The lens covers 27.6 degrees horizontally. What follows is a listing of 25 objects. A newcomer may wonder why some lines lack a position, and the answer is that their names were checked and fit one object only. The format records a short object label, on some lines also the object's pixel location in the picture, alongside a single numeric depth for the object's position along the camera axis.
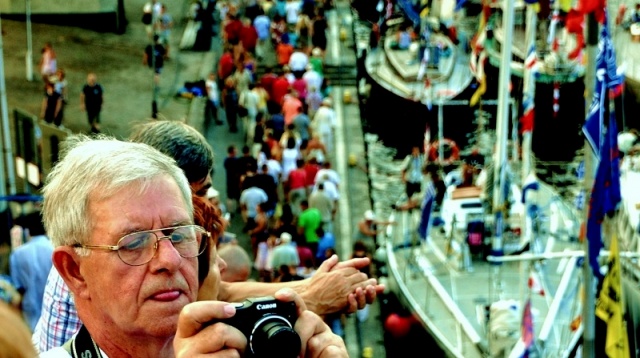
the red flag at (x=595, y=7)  13.08
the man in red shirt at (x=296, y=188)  20.41
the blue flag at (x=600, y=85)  12.91
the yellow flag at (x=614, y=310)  12.22
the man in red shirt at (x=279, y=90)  25.27
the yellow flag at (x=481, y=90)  20.67
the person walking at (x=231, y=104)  25.48
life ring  28.04
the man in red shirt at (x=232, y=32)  29.58
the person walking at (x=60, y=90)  24.73
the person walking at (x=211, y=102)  25.61
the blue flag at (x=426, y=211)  19.88
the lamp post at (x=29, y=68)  28.05
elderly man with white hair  3.31
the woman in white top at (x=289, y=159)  21.11
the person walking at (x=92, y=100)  24.27
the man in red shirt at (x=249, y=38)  30.19
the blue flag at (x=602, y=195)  12.90
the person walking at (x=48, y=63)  26.70
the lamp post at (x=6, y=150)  14.98
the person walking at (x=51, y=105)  24.72
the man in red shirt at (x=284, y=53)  29.83
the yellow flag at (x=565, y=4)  14.41
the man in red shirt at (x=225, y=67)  27.27
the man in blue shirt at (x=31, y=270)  8.61
